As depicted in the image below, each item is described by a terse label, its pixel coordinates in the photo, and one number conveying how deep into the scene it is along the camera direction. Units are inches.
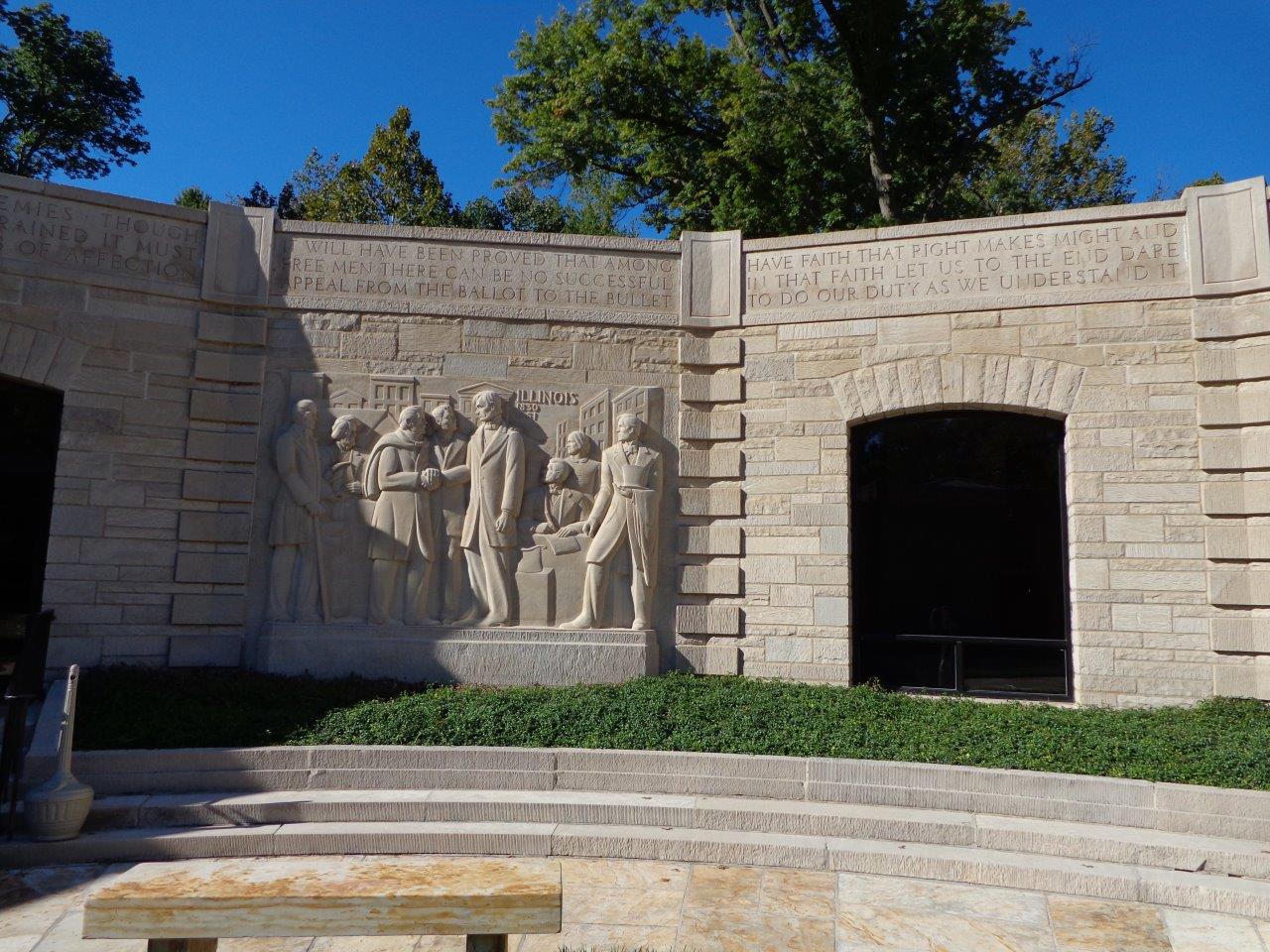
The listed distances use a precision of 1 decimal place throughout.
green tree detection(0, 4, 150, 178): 862.5
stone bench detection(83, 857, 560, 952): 159.9
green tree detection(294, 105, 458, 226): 941.8
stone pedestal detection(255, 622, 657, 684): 385.9
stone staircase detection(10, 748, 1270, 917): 252.2
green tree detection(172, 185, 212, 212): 1147.3
